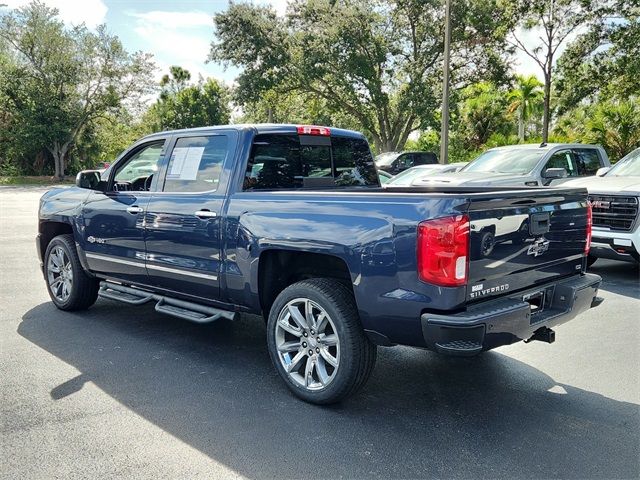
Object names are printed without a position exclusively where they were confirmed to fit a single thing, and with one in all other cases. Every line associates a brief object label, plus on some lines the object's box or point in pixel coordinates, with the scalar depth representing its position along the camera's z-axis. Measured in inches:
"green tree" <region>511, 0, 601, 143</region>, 856.3
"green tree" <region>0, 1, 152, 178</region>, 1417.3
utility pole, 639.8
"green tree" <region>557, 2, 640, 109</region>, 818.8
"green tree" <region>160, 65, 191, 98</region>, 2501.2
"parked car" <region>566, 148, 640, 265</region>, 279.0
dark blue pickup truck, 125.3
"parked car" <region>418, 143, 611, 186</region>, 378.6
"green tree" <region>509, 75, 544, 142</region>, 1301.7
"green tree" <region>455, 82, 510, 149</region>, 1199.6
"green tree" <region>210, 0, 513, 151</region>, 1063.6
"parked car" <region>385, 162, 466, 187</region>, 544.5
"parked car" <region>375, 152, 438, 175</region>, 885.2
